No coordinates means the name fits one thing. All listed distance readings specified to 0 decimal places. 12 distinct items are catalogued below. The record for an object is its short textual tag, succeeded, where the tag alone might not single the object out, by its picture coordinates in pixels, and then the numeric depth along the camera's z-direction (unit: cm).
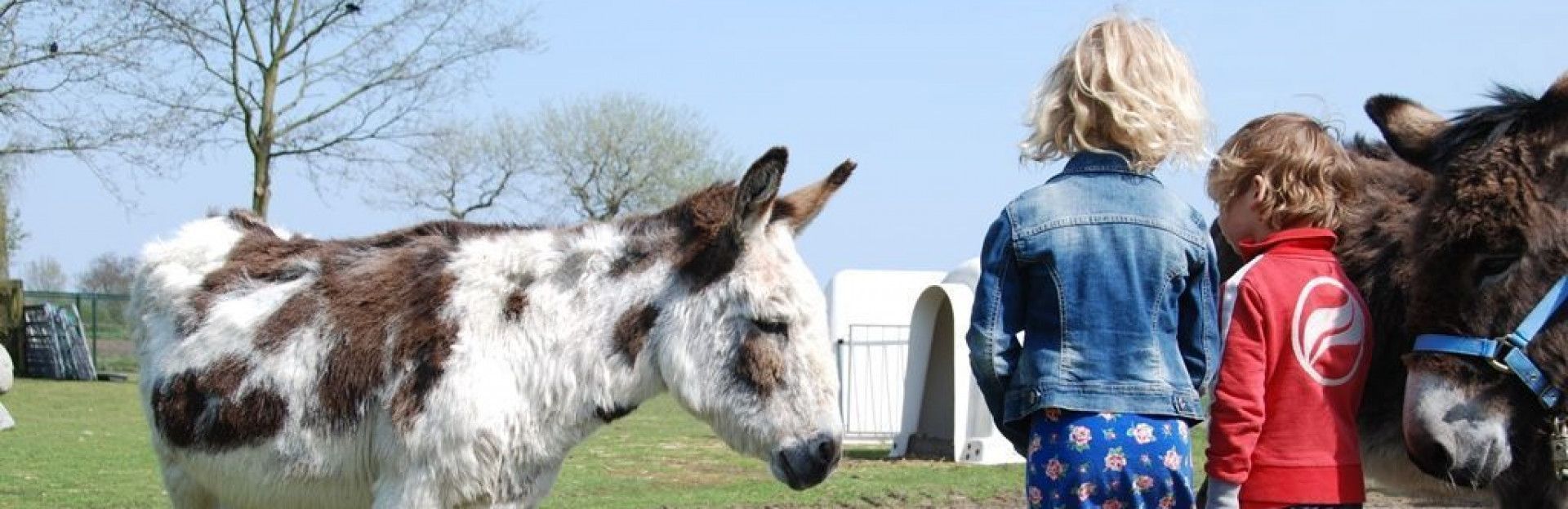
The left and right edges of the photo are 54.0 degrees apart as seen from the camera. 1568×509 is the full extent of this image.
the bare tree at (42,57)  2538
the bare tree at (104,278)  5067
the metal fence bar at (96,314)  3622
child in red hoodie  371
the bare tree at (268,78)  2592
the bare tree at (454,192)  3762
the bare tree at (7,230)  2825
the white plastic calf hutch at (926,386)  1542
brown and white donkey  477
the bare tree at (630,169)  4547
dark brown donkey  375
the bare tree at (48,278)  5558
